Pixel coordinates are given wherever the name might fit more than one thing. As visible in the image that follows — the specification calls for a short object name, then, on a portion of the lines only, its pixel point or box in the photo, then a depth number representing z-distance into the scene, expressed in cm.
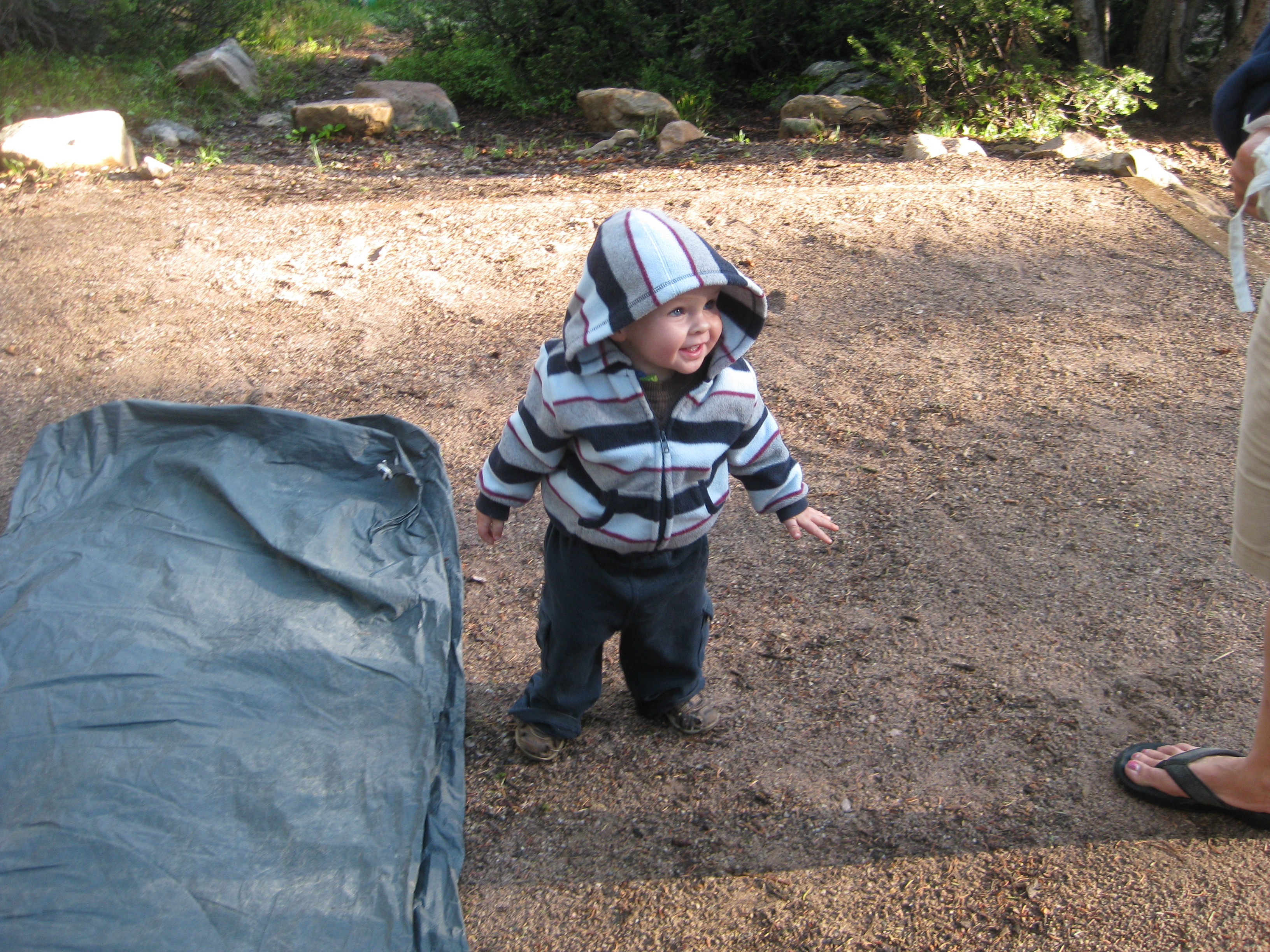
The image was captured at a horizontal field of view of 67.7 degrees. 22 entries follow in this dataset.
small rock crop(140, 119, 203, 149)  632
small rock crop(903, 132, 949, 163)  561
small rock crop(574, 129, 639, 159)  653
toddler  170
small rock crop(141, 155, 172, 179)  533
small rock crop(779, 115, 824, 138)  623
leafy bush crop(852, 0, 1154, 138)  606
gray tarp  179
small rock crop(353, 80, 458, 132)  725
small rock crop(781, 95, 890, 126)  640
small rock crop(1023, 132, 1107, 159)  565
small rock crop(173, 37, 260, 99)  780
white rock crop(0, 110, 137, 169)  523
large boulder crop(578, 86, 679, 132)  704
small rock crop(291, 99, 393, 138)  671
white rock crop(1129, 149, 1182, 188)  517
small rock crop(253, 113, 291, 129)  717
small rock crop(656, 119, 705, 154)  632
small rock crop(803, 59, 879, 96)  703
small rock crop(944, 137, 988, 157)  572
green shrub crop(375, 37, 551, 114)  804
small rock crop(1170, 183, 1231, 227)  493
